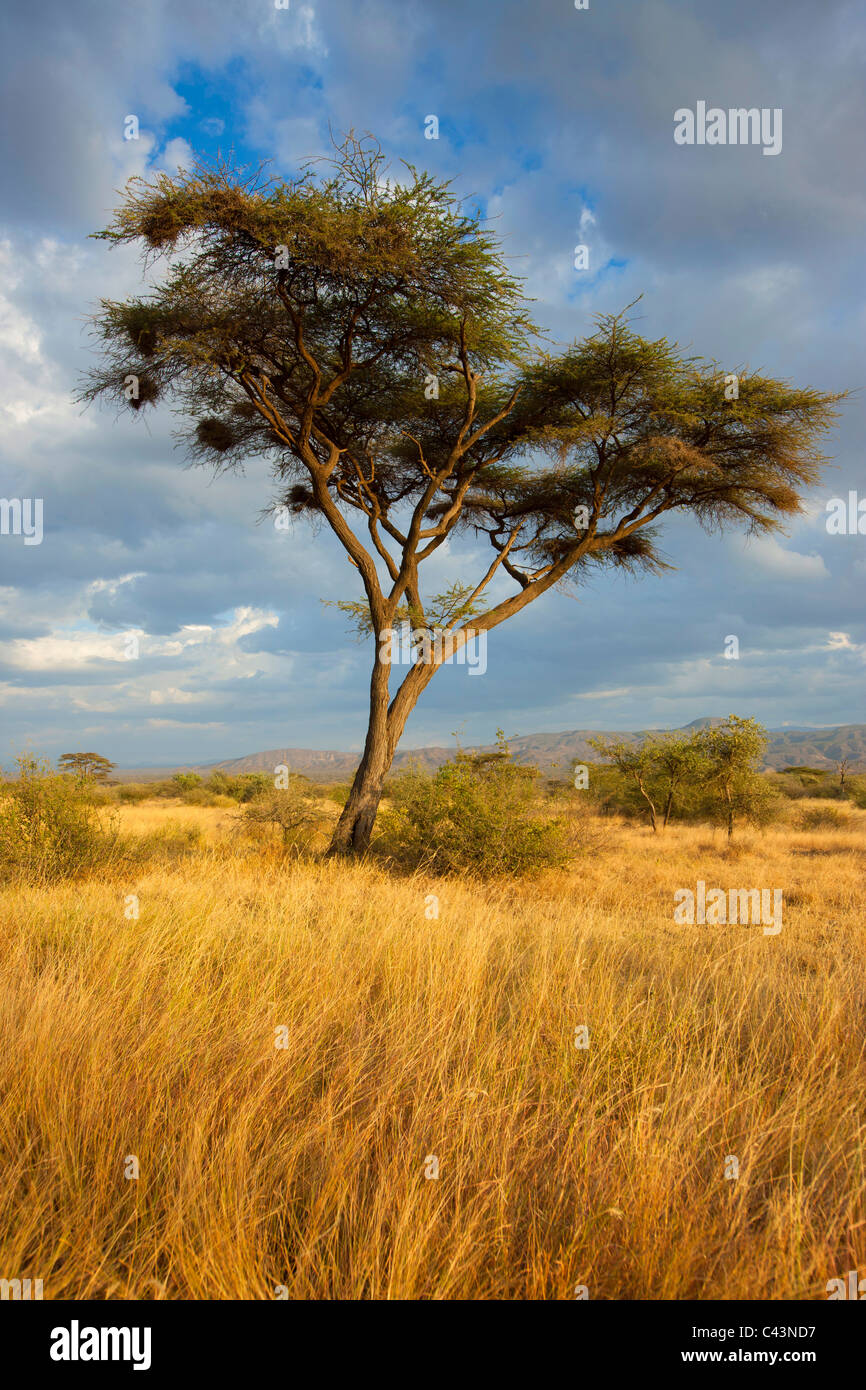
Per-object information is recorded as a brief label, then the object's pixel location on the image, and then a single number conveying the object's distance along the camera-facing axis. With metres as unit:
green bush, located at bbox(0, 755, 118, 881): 8.44
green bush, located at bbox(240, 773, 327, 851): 12.52
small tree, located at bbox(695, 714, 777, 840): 21.73
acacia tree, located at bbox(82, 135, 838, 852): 9.11
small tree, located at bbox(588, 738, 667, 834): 23.89
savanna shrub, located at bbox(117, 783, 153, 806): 34.24
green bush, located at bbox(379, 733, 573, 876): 10.25
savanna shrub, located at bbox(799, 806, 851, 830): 26.03
